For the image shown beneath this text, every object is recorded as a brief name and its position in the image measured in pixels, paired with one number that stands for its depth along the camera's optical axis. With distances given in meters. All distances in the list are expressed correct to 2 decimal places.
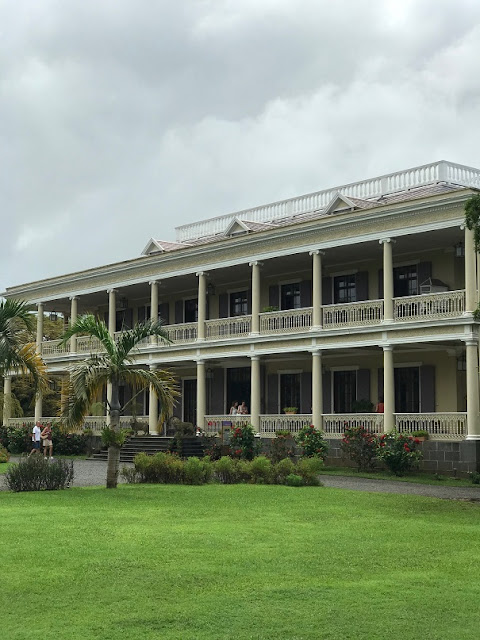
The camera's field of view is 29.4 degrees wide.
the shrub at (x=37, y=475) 18.45
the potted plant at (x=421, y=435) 24.78
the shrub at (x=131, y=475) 21.02
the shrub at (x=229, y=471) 20.86
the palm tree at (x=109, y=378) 19.28
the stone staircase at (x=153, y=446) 30.14
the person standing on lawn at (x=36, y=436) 32.13
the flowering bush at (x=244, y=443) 28.41
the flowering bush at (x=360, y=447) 25.17
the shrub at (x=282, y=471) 20.61
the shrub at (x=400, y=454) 24.00
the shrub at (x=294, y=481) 20.05
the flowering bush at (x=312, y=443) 26.73
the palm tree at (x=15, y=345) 23.09
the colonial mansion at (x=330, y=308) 25.03
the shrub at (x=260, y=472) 20.72
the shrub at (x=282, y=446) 26.91
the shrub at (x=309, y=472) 20.41
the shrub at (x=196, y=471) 20.25
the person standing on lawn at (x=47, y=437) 30.72
